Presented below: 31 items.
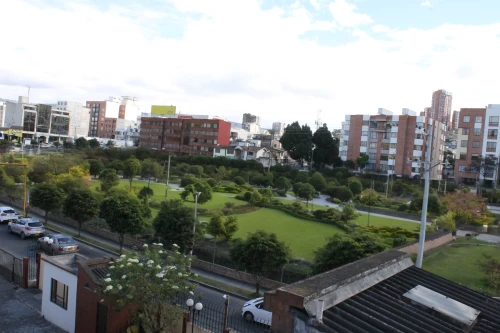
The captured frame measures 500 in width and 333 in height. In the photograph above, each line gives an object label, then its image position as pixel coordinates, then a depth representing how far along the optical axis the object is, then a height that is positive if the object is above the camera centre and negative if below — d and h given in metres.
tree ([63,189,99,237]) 25.97 -4.28
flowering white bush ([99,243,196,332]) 9.13 -3.10
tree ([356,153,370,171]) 70.94 -0.23
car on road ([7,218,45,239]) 24.71 -5.57
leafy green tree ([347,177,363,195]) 50.59 -3.32
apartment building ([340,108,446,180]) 68.31 +3.31
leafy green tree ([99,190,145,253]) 22.92 -4.10
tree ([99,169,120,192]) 39.34 -3.98
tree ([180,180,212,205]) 37.53 -4.04
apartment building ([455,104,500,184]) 63.37 +3.58
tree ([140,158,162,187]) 52.31 -3.43
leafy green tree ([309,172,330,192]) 53.28 -3.35
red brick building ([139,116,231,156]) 92.38 +2.10
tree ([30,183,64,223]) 28.52 -4.28
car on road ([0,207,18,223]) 28.69 -5.73
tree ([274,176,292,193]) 52.38 -3.87
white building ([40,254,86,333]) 12.21 -4.66
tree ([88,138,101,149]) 92.12 -1.59
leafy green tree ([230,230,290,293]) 17.81 -4.26
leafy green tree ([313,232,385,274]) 16.61 -3.53
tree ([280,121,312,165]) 73.69 +2.14
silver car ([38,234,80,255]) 21.02 -5.49
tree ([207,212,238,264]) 23.19 -4.26
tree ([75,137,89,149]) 84.06 -1.68
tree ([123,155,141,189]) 47.81 -3.16
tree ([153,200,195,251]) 21.73 -4.19
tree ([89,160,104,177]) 52.72 -3.77
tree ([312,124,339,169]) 73.38 +1.48
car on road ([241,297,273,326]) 14.00 -5.29
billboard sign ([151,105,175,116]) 110.56 +8.17
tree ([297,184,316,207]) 43.61 -3.75
